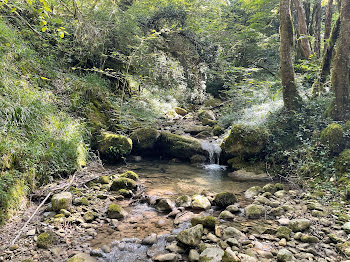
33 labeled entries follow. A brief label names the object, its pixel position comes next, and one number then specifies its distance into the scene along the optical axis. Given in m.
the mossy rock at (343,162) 4.98
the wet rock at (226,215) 4.19
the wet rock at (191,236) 3.27
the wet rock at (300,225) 3.66
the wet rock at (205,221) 3.77
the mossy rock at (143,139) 8.63
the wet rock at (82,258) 2.87
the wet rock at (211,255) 2.90
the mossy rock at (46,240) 3.09
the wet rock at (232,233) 3.54
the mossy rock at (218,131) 10.20
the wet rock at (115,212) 4.12
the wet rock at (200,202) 4.60
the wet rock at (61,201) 3.91
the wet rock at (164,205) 4.54
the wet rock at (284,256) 2.95
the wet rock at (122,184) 5.23
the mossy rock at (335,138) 5.47
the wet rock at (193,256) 2.99
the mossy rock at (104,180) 5.49
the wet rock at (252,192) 5.25
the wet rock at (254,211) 4.26
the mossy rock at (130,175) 5.91
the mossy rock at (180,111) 13.16
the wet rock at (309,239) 3.36
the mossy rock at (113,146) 7.05
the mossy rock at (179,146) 8.73
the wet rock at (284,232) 3.51
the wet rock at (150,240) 3.46
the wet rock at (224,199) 4.71
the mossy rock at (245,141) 7.25
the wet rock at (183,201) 4.74
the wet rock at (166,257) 3.00
